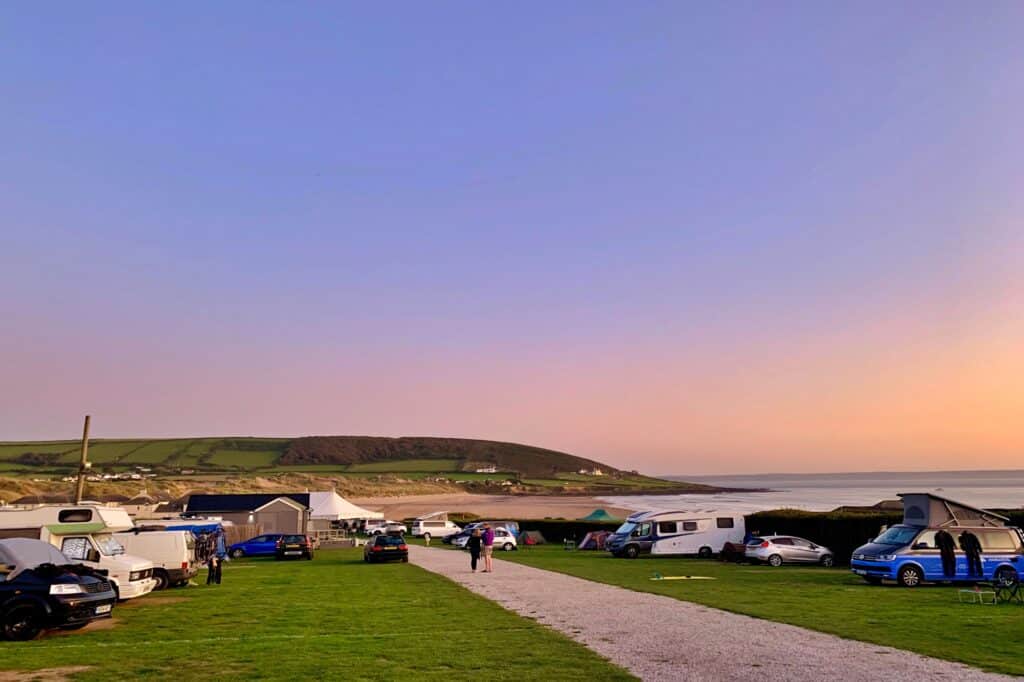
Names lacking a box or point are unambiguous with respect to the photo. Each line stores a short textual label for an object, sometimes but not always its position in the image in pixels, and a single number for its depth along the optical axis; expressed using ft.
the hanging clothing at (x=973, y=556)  78.18
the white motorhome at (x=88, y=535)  67.41
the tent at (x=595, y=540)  156.56
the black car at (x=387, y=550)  116.06
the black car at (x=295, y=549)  133.90
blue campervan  77.77
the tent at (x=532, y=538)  178.67
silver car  108.88
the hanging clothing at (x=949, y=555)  78.07
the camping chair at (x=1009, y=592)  63.67
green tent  206.76
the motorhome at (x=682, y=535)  127.34
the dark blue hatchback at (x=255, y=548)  144.66
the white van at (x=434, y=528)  196.54
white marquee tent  216.86
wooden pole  122.39
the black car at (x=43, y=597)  49.39
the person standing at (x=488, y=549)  92.27
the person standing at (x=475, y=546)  94.12
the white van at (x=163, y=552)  81.05
